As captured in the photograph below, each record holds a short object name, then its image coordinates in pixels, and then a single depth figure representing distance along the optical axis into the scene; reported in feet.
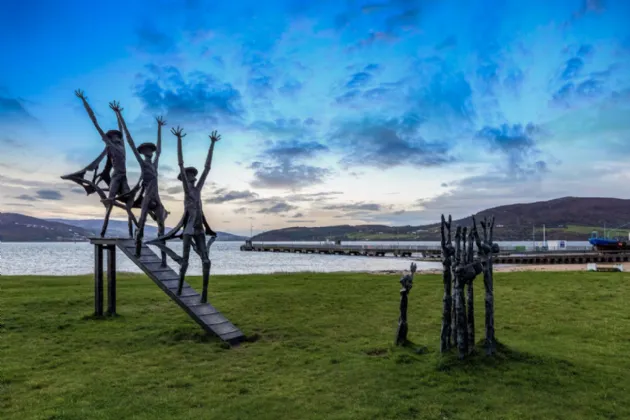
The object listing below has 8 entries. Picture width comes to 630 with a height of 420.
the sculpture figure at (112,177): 52.90
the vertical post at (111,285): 52.90
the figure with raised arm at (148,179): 49.01
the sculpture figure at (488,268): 33.17
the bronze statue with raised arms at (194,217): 43.47
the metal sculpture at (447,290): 33.37
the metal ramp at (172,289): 41.93
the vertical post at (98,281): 52.39
